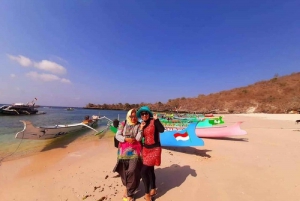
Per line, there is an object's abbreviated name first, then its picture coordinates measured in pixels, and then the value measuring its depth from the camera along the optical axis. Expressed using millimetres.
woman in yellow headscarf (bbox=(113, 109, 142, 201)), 2793
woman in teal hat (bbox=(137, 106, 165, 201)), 2779
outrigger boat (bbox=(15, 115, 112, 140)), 7566
